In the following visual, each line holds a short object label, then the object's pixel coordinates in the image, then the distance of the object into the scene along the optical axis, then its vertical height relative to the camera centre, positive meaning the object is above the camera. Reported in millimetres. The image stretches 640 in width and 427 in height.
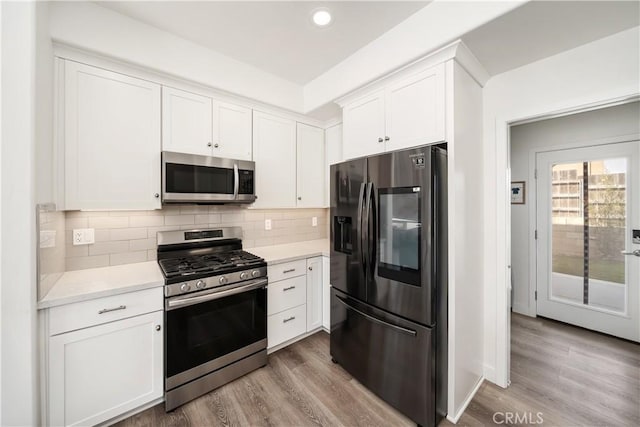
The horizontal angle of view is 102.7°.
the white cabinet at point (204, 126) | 2119 +783
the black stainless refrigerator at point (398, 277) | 1603 -455
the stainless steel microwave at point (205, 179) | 2055 +292
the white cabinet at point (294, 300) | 2422 -880
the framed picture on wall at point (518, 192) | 3346 +272
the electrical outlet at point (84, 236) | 1957 -181
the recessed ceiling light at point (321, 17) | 1818 +1425
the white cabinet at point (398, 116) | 1778 +766
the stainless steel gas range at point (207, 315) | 1794 -790
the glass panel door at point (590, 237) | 2631 -277
